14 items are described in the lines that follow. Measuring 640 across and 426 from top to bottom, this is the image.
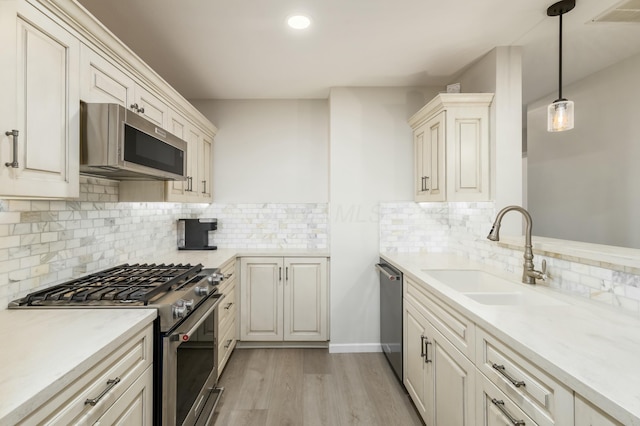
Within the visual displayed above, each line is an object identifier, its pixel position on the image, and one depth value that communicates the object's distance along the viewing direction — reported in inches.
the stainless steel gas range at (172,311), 55.1
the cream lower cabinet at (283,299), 121.6
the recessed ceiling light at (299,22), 77.7
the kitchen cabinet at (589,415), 29.8
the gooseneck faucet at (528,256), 69.7
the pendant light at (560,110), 72.7
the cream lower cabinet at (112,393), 34.0
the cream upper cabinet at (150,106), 75.6
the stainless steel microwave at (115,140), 55.3
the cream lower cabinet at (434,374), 57.5
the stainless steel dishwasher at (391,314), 96.2
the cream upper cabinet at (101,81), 56.5
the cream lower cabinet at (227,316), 100.2
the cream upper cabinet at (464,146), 95.7
